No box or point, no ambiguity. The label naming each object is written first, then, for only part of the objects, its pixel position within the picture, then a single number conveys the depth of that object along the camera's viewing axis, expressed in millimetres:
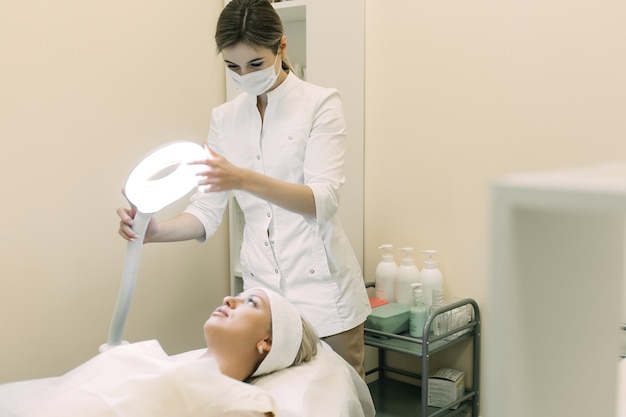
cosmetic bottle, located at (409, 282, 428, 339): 2404
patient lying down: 1367
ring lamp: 1506
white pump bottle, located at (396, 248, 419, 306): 2574
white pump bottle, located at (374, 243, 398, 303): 2627
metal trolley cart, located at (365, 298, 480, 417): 2246
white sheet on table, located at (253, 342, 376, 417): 1530
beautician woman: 1831
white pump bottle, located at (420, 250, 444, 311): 2512
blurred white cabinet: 422
